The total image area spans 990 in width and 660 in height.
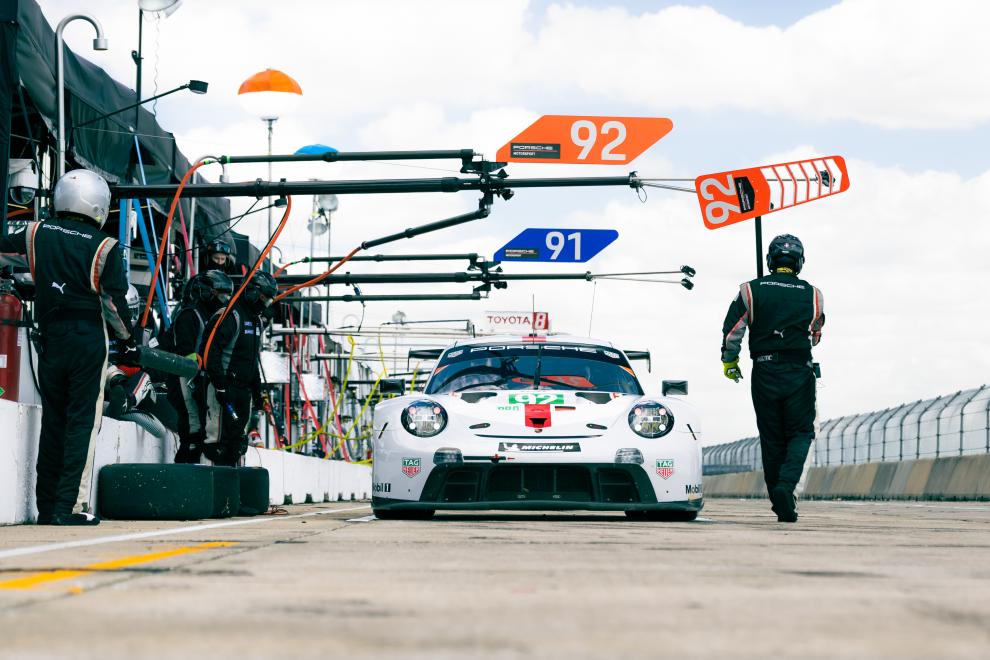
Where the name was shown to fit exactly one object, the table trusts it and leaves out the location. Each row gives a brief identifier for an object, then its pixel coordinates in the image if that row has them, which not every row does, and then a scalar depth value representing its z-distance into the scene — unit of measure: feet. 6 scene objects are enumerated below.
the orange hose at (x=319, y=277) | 52.95
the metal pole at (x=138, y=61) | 54.75
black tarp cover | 41.04
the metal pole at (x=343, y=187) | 43.86
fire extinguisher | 37.35
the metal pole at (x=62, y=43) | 40.98
